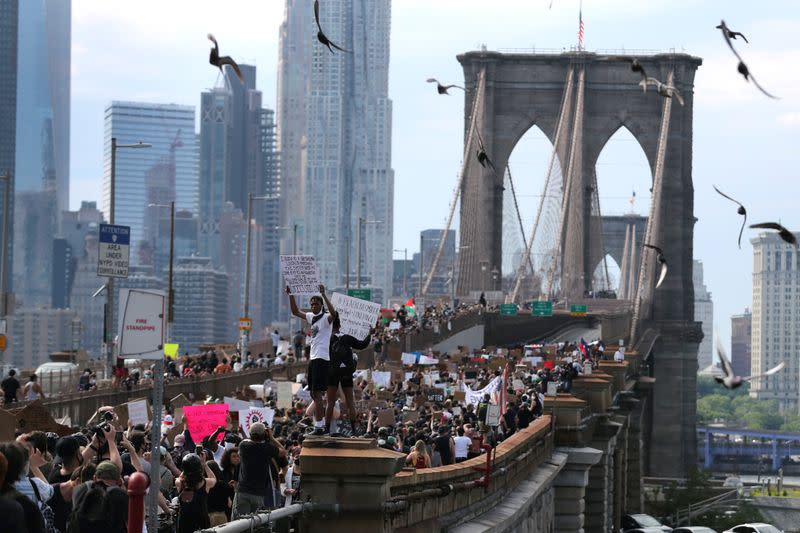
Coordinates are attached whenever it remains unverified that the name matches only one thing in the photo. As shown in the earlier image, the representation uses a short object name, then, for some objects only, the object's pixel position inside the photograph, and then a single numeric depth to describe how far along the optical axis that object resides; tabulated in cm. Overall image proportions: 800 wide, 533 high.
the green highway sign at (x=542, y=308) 9112
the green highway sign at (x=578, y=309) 9581
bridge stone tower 11481
